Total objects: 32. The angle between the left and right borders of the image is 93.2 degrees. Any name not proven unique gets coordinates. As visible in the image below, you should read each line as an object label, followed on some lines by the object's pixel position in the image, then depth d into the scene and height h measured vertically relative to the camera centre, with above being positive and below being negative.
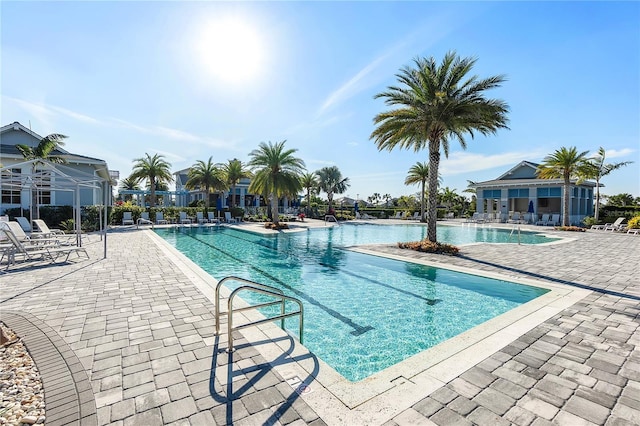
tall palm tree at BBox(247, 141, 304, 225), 23.33 +2.70
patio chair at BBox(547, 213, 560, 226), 28.06 -0.80
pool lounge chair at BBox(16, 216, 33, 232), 14.04 -1.10
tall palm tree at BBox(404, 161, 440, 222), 35.62 +4.00
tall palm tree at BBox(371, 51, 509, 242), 12.12 +4.19
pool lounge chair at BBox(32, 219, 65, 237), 11.70 -1.11
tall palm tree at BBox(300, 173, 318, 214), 38.69 +3.29
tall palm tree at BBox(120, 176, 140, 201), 33.44 +2.51
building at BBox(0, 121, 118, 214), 19.73 +2.64
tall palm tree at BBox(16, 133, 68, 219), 16.66 +2.91
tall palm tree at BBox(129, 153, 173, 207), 31.81 +3.64
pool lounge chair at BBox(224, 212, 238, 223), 28.53 -1.32
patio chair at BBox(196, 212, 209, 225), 26.62 -1.36
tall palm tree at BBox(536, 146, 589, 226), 23.75 +3.72
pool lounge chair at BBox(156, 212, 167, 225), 25.11 -1.36
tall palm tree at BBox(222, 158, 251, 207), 33.34 +3.71
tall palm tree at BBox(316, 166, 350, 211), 47.28 +4.30
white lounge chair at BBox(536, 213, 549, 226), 28.97 -0.83
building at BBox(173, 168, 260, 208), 42.51 +1.11
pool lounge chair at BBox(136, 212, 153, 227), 24.00 -1.39
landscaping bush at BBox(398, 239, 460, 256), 12.28 -1.62
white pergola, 10.26 +0.80
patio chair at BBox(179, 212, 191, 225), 26.14 -1.37
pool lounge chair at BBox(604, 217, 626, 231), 22.91 -1.03
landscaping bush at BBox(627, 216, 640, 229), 22.27 -0.77
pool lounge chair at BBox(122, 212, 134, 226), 23.55 -1.33
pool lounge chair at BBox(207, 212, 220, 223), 27.63 -1.30
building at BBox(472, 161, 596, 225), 30.11 +1.84
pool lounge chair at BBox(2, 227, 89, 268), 8.34 -1.59
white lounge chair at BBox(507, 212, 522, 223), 30.14 -0.74
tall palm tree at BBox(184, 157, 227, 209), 31.75 +2.91
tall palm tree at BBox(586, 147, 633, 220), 25.23 +3.92
